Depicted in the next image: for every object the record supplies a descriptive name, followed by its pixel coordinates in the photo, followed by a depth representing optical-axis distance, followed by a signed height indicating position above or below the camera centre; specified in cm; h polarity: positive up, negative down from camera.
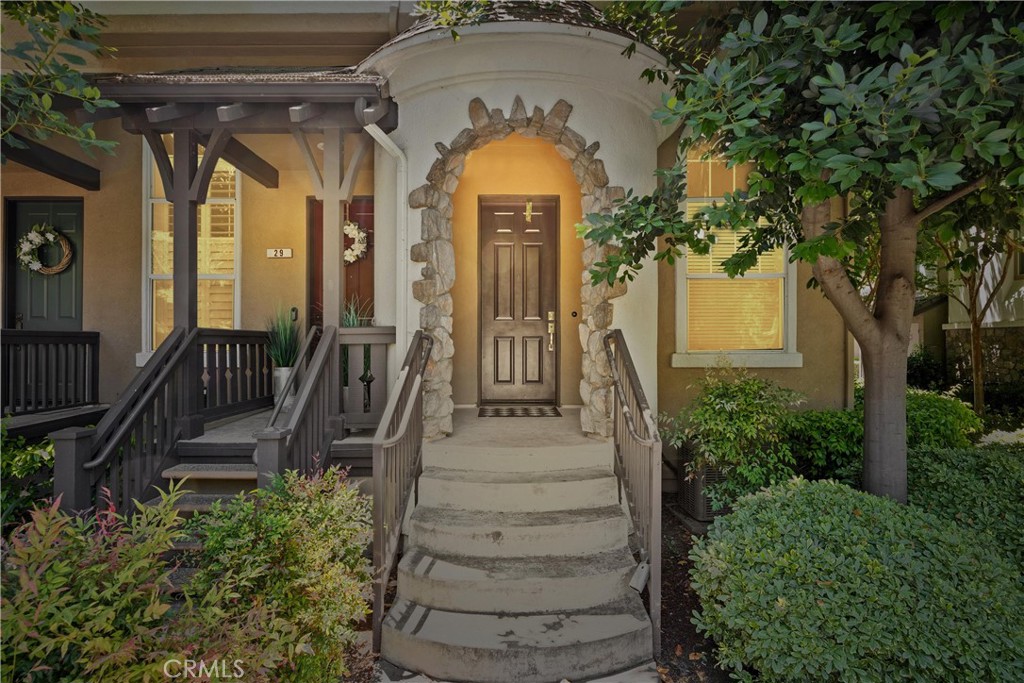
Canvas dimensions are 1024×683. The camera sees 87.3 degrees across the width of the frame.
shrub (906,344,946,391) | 963 -51
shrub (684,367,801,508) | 398 -71
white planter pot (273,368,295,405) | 542 -35
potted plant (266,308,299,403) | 545 -6
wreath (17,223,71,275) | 589 +104
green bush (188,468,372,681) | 241 -103
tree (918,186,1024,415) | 344 +86
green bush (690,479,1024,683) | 229 -118
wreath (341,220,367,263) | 607 +115
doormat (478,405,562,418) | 527 -70
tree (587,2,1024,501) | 220 +92
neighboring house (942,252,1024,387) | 805 +19
